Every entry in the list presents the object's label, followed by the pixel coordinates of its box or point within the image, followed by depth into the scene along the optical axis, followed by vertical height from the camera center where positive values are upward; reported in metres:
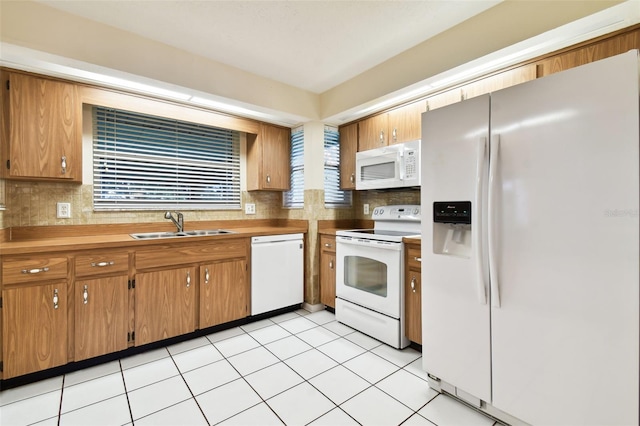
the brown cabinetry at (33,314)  1.83 -0.66
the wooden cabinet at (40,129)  2.05 +0.62
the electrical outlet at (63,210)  2.41 +0.03
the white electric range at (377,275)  2.40 -0.59
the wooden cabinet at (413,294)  2.30 -0.68
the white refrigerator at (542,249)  1.18 -0.19
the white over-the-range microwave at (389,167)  2.60 +0.43
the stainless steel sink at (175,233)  2.69 -0.21
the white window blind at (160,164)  2.66 +0.51
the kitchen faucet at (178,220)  2.83 -0.08
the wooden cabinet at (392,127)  2.69 +0.85
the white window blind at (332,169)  3.47 +0.52
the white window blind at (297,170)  3.47 +0.50
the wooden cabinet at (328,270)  3.15 -0.66
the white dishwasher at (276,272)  2.96 -0.65
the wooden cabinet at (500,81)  2.00 +0.96
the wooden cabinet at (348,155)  3.34 +0.67
